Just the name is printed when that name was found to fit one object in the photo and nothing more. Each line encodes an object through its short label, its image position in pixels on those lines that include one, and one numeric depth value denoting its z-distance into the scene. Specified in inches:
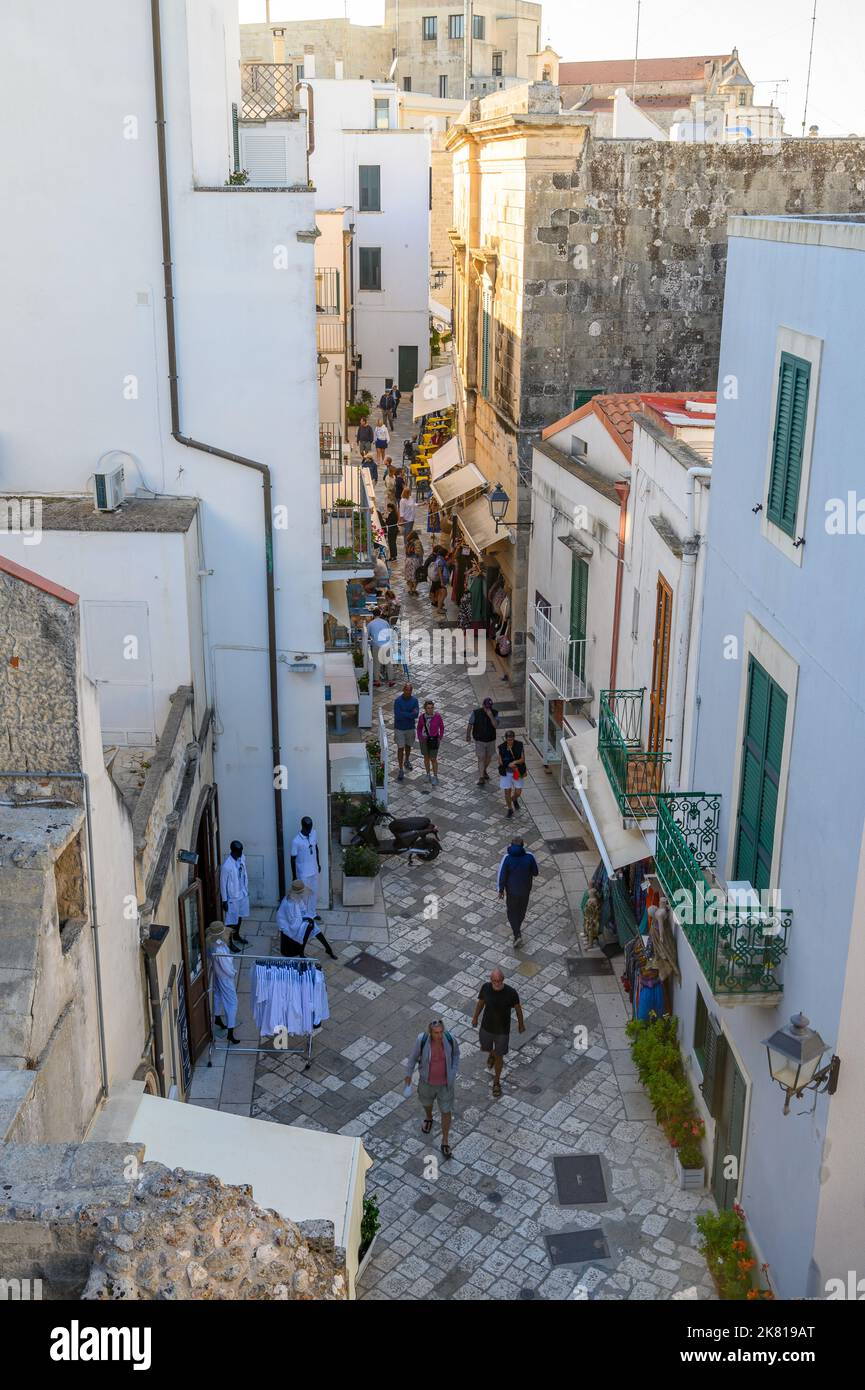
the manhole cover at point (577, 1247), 388.5
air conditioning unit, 501.0
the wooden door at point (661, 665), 484.1
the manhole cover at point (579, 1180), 414.3
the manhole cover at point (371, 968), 539.8
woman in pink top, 697.8
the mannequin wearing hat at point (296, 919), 512.1
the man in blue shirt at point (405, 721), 713.6
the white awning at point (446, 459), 1112.8
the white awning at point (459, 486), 997.2
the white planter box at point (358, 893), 591.8
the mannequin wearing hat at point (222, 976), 476.7
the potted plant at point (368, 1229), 377.1
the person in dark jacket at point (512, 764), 665.4
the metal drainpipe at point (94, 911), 294.7
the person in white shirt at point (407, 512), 1158.3
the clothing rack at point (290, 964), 461.4
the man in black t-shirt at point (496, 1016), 450.9
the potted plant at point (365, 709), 747.4
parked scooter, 631.2
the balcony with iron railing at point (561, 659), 663.8
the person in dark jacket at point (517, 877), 538.0
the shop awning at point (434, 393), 1339.8
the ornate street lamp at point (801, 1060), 296.8
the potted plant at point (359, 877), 589.9
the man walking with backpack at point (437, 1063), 421.1
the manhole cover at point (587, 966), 542.3
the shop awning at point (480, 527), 877.8
